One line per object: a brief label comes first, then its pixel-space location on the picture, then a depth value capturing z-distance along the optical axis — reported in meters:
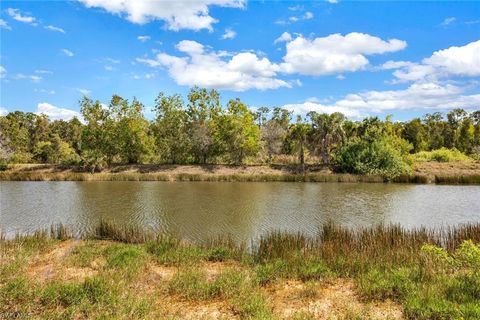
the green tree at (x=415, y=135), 57.97
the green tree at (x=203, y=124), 45.36
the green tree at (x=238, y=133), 44.34
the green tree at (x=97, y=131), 45.62
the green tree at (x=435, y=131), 61.19
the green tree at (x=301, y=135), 43.22
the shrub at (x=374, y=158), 37.03
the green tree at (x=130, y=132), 44.84
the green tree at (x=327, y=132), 43.16
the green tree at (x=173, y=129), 46.16
